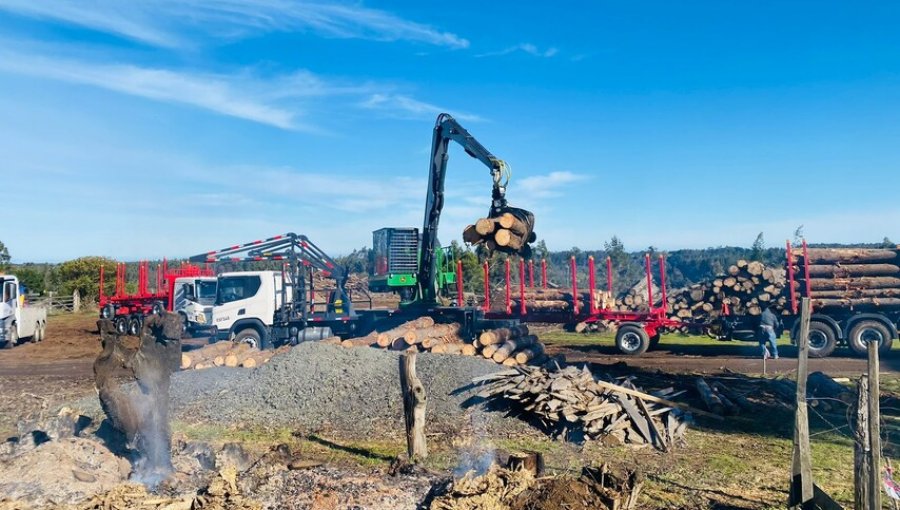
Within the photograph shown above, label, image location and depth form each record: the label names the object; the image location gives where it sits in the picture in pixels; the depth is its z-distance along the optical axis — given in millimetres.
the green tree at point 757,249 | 41750
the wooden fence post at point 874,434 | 5484
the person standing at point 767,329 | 16875
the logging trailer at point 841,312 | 17703
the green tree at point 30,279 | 36956
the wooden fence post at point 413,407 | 8766
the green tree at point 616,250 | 47875
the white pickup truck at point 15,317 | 22391
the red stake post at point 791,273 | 17994
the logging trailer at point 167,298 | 18889
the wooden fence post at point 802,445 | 6352
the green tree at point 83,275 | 36156
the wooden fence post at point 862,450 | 5705
